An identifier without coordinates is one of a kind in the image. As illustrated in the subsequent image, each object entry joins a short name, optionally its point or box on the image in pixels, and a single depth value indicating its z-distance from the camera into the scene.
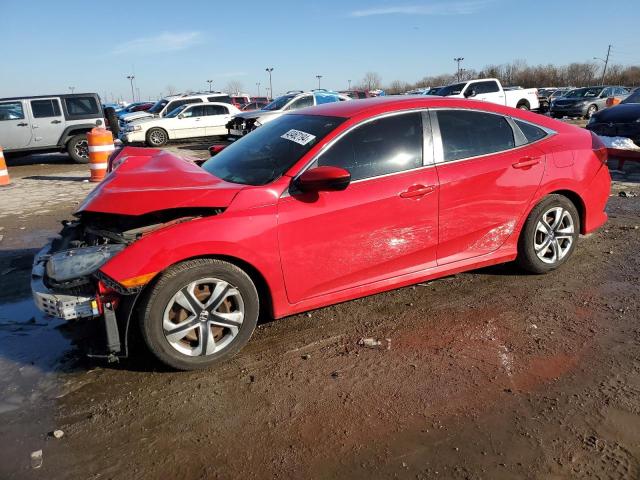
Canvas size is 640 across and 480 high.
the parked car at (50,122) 13.83
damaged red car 3.10
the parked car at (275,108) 16.86
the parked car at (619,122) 10.61
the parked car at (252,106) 27.40
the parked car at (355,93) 25.67
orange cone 10.87
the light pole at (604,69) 85.60
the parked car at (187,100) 21.31
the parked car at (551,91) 44.12
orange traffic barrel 10.33
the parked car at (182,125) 18.62
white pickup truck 21.09
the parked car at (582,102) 24.83
